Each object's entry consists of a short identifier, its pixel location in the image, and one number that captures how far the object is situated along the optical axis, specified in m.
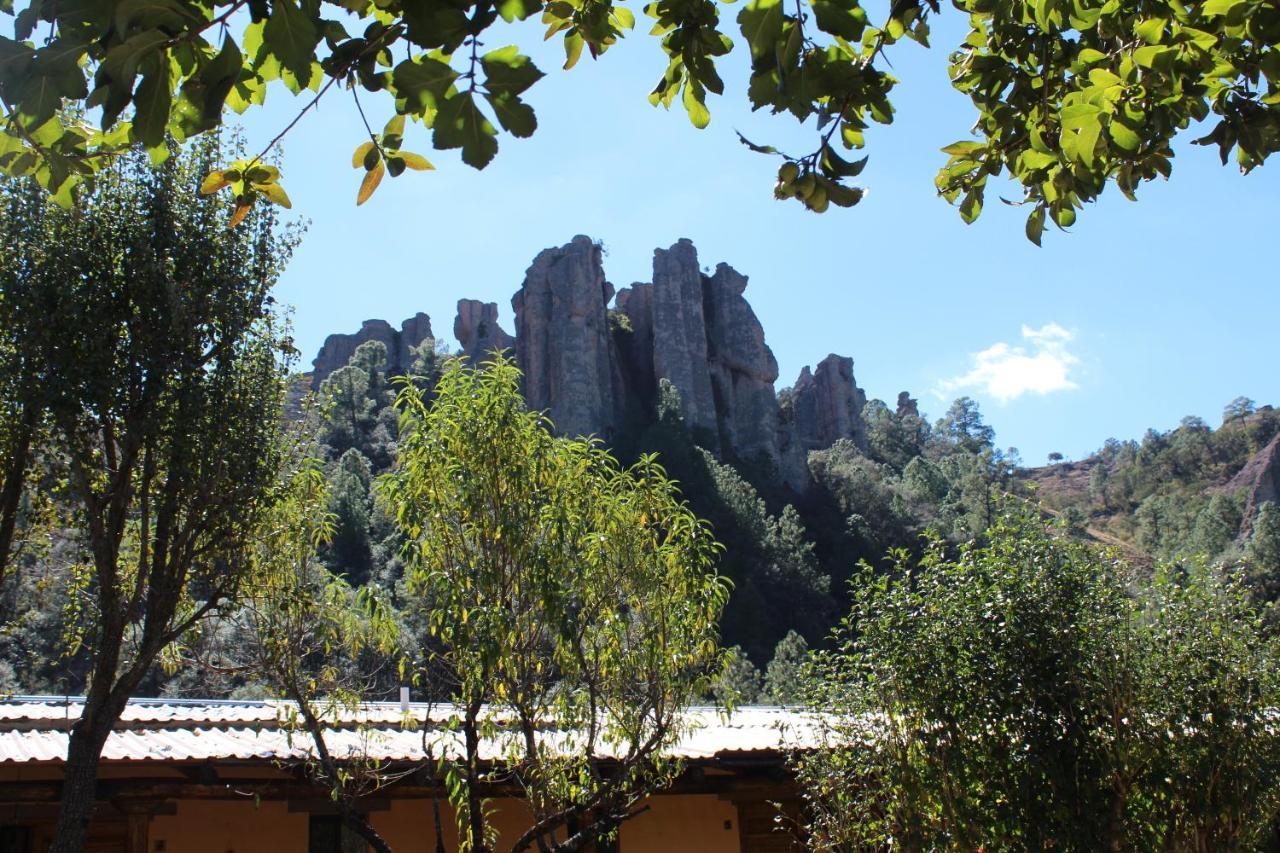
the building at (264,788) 7.38
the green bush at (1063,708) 6.62
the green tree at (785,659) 28.64
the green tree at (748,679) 28.35
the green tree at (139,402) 6.80
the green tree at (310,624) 6.32
